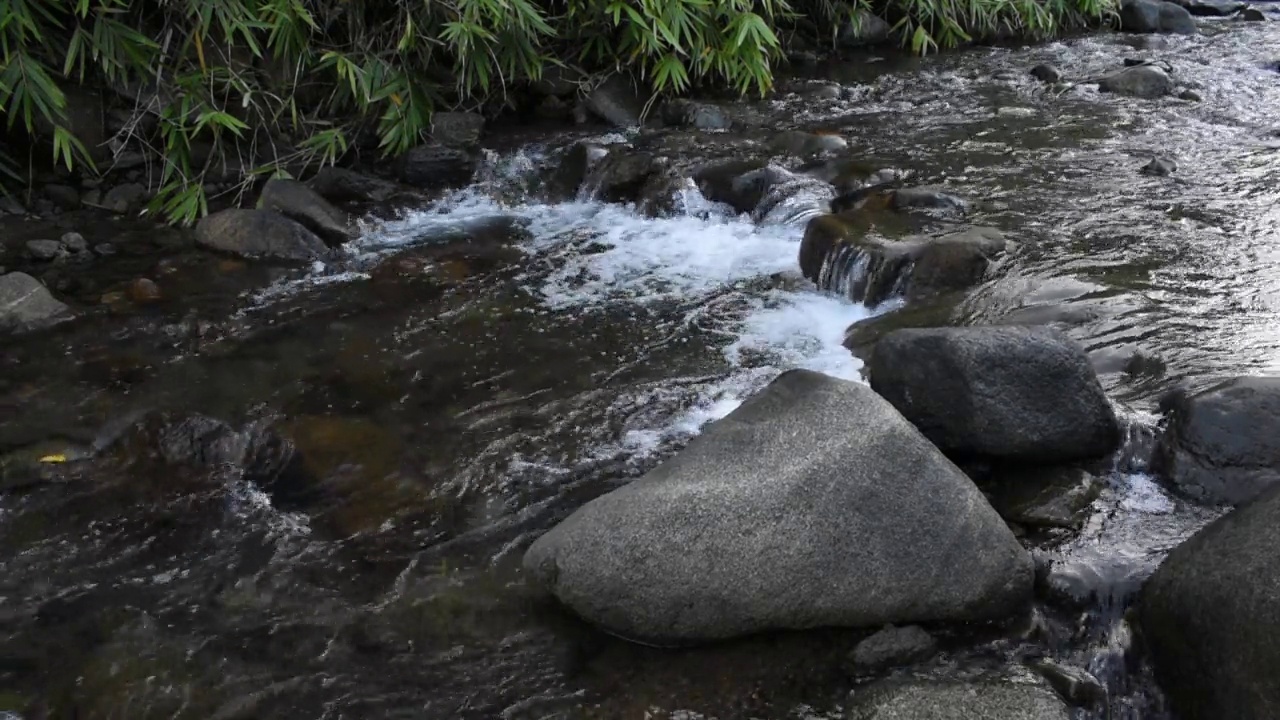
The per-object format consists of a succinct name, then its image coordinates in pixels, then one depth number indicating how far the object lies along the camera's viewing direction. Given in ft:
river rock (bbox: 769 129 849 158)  28.58
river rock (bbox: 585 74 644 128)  32.01
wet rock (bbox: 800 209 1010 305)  20.81
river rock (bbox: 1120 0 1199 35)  41.11
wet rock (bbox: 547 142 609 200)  28.71
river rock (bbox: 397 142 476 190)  28.81
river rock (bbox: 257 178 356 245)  25.49
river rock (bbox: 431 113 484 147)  29.81
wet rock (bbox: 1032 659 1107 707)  11.79
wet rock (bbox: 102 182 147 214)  26.55
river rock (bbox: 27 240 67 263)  23.89
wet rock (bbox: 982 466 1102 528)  14.28
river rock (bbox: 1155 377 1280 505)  14.29
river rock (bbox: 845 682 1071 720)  11.30
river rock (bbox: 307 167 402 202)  27.78
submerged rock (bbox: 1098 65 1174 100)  32.17
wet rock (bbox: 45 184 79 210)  26.40
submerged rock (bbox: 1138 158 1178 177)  25.77
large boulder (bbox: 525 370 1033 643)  12.77
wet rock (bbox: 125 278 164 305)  22.21
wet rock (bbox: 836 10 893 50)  39.11
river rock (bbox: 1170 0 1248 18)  43.93
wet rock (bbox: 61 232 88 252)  24.22
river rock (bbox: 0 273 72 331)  20.85
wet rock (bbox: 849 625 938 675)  12.34
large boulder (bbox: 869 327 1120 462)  15.07
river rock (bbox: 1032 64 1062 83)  34.60
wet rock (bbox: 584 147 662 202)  27.86
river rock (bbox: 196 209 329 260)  24.58
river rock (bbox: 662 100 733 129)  31.30
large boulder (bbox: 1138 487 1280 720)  10.75
